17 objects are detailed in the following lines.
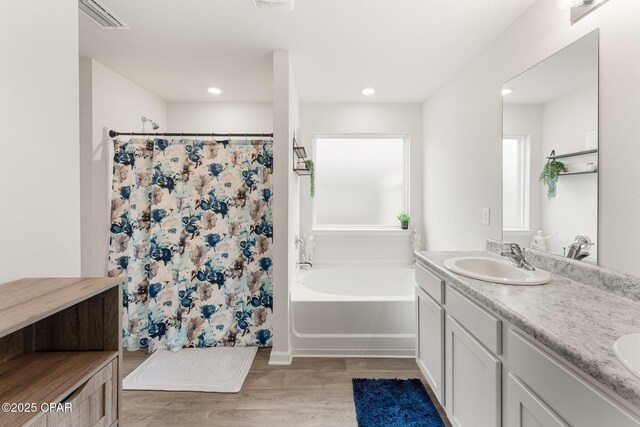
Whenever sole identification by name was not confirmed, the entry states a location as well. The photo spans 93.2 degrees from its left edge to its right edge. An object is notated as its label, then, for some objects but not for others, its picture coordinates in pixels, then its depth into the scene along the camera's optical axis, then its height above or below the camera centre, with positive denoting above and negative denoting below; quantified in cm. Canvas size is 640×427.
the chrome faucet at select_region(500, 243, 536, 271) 163 -26
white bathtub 245 -96
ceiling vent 178 +121
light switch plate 223 -6
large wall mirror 142 +30
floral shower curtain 247 -24
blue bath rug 175 -122
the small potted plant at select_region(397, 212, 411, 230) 359 -14
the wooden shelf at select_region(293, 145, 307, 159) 265 +52
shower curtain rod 246 +61
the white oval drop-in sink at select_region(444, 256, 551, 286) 137 -33
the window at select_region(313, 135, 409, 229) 370 +34
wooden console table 76 -48
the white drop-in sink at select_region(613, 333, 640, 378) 74 -37
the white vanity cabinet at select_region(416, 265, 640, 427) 78 -58
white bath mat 205 -119
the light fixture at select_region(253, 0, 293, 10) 169 +116
